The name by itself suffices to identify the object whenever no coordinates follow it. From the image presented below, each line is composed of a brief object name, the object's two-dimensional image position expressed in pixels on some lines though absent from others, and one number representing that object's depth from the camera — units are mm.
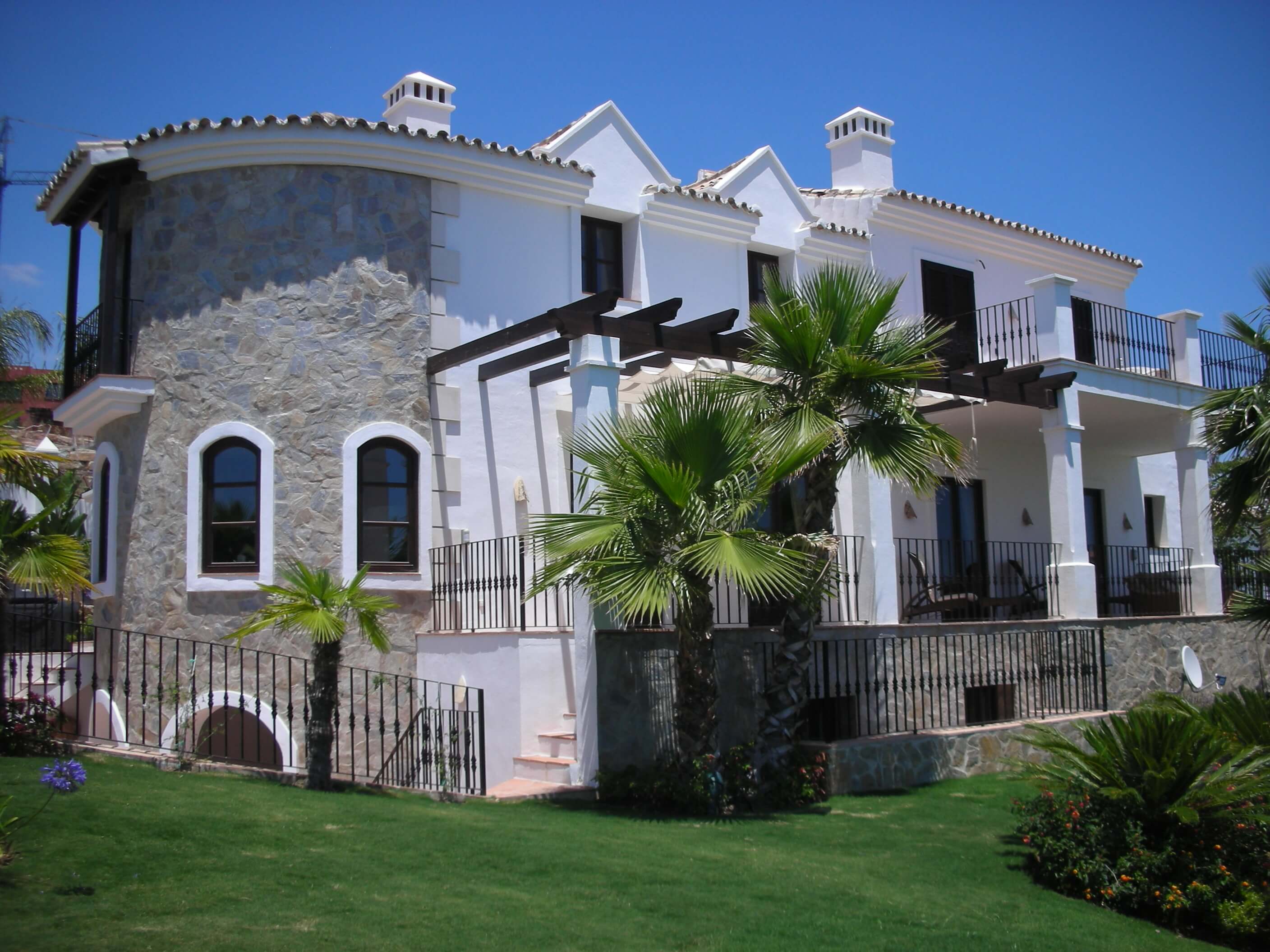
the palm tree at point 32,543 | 10992
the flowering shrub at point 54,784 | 6984
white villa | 13477
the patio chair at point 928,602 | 15945
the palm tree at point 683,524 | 10023
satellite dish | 17375
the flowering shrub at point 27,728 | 10719
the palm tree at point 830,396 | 11211
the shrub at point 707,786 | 10500
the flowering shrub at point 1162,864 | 8539
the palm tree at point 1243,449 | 13016
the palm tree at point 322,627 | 10602
